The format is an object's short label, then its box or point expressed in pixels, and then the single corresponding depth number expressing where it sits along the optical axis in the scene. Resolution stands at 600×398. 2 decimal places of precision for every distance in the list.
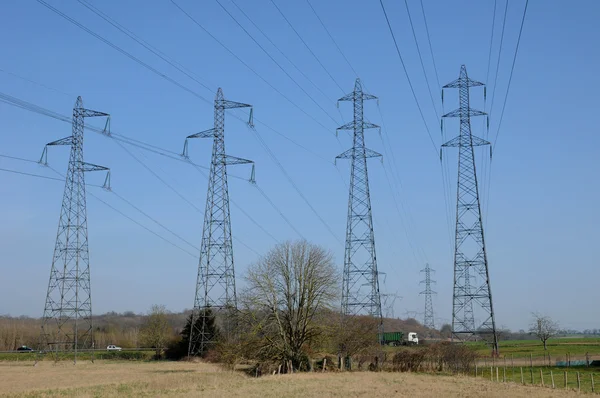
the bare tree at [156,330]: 97.37
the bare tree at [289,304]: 54.12
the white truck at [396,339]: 120.50
